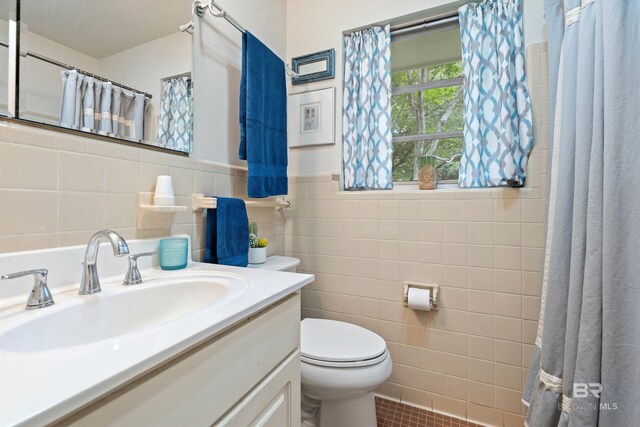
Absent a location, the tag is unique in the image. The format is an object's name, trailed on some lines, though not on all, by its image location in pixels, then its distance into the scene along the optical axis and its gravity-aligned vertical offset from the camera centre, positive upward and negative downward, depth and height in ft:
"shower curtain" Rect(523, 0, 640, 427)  2.64 -0.22
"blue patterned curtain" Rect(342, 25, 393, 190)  5.05 +1.74
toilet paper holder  4.53 -1.31
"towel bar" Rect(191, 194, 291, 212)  3.71 +0.05
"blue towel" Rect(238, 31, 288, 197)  4.30 +1.38
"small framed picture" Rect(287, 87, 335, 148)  5.39 +1.72
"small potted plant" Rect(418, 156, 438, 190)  4.73 +0.58
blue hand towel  3.81 -0.38
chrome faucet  2.26 -0.51
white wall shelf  3.01 -0.08
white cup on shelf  3.06 +0.13
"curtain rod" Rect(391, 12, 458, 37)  4.85 +3.20
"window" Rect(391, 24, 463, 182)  5.03 +1.94
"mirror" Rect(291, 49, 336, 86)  5.38 +2.71
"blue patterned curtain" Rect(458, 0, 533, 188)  4.14 +1.68
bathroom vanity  1.18 -0.79
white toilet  3.52 -2.04
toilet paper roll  4.47 -1.42
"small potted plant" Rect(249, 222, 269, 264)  4.57 -0.66
